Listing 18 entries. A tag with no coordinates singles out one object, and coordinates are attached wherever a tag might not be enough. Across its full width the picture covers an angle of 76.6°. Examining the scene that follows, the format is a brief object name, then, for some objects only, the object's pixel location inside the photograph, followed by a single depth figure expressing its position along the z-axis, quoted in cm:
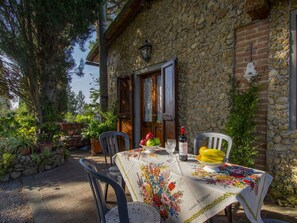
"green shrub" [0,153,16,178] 318
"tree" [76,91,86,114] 2592
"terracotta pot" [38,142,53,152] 373
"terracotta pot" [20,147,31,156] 348
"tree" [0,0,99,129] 338
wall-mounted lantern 420
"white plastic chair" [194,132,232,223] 210
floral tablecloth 115
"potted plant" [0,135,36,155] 344
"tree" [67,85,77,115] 2135
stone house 225
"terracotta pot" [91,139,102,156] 477
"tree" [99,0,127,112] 547
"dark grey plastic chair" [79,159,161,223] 112
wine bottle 170
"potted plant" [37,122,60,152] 377
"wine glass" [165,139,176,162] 186
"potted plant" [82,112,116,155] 479
